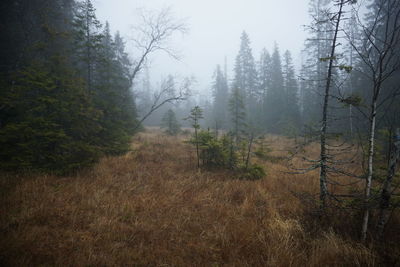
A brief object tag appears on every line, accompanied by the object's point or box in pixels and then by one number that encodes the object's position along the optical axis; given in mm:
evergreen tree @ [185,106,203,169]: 7217
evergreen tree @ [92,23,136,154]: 8484
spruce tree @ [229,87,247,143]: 14562
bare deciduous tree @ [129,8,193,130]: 12248
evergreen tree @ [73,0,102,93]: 8320
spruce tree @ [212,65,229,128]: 31344
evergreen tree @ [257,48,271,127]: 28094
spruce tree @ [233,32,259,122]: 30922
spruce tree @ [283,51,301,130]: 23888
